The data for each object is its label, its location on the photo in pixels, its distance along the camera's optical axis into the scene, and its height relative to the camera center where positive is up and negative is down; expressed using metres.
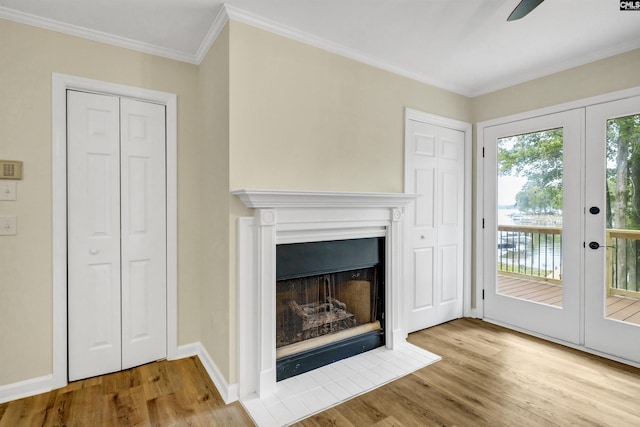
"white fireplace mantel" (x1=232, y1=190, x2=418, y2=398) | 2.06 -0.28
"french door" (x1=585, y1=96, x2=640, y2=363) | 2.49 -0.15
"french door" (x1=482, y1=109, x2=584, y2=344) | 2.82 -0.12
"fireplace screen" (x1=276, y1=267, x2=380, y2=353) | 2.36 -0.76
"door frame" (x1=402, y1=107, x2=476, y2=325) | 3.51 -0.11
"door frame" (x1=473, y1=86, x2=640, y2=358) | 3.38 +0.05
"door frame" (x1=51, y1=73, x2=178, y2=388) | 2.17 +0.02
